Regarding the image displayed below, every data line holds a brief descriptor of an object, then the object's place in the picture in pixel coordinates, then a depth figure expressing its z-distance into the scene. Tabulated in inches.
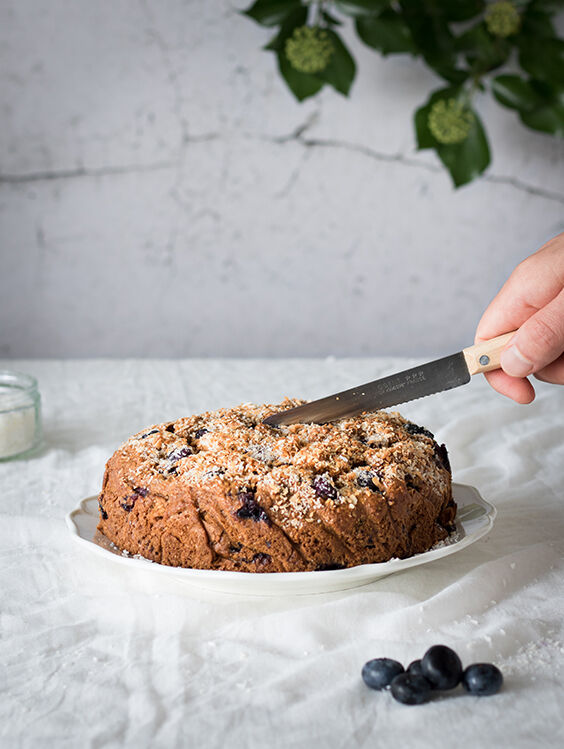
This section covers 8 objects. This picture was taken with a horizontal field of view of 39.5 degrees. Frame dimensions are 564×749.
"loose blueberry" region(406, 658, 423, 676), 32.1
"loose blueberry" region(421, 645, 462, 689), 31.5
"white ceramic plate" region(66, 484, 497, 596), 36.2
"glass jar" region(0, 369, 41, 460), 61.0
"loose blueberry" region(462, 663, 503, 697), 31.5
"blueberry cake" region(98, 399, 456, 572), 37.6
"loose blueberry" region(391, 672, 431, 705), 31.1
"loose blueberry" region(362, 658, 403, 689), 32.0
